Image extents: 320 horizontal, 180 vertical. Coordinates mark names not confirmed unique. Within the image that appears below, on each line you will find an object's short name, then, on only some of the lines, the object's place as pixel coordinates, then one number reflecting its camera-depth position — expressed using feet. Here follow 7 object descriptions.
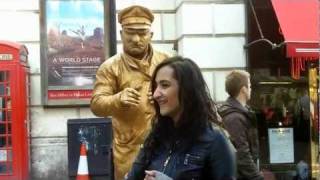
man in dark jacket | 11.88
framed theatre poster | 23.94
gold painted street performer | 10.51
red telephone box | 21.83
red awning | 20.58
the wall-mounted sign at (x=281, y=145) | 24.26
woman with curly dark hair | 6.50
